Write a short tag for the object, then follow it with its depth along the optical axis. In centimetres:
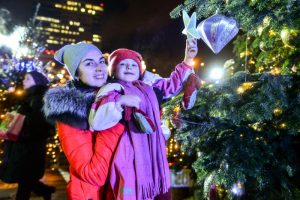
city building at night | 10650
